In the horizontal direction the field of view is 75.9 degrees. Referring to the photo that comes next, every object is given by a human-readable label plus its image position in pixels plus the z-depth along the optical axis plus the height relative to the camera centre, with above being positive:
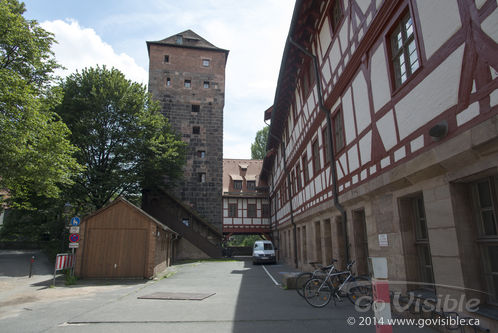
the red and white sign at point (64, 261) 11.80 -0.68
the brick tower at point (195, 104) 31.72 +14.07
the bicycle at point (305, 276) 8.09 -0.96
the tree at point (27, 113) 11.02 +4.63
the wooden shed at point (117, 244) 13.70 -0.05
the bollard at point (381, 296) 3.09 -0.56
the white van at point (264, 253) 22.97 -0.87
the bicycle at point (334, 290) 7.38 -1.14
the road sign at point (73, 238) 12.29 +0.19
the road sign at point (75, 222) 12.34 +0.79
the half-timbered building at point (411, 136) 4.25 +1.81
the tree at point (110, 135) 21.31 +7.34
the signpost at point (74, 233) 12.19 +0.38
